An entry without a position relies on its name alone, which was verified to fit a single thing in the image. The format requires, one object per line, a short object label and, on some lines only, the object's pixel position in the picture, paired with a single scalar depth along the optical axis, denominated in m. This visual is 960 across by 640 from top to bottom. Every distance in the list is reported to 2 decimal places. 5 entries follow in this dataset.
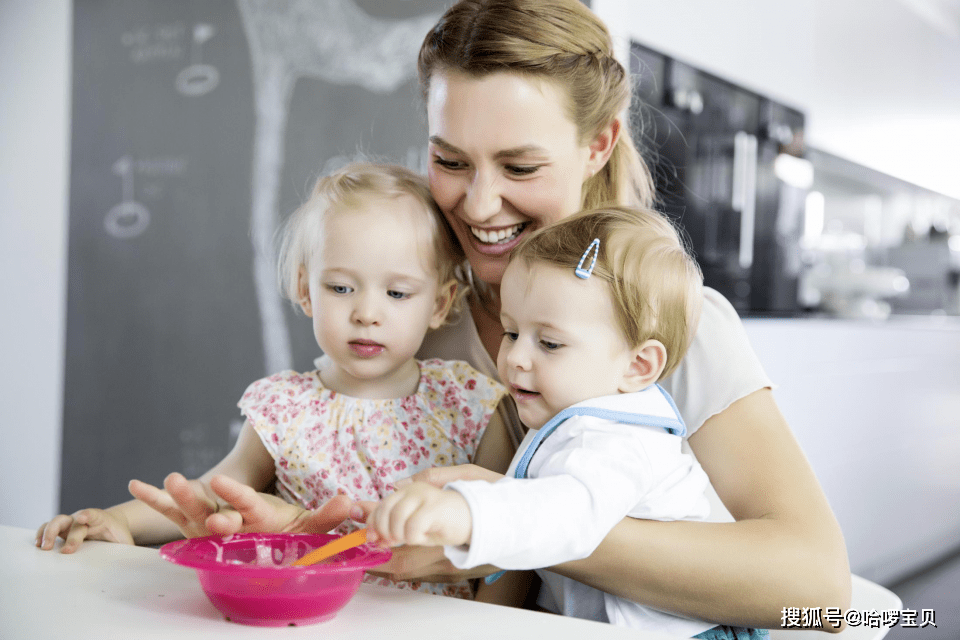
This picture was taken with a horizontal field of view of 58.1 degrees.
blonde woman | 0.84
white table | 0.65
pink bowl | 0.65
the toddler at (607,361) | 0.86
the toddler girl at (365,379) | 1.11
